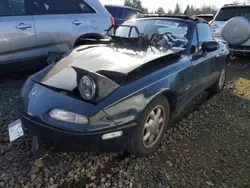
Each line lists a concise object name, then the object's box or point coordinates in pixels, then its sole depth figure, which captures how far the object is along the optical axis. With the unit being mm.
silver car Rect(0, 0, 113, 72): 3121
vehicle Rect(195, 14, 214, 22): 8107
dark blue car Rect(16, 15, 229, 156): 1583
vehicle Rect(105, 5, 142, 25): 7545
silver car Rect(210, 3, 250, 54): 4573
